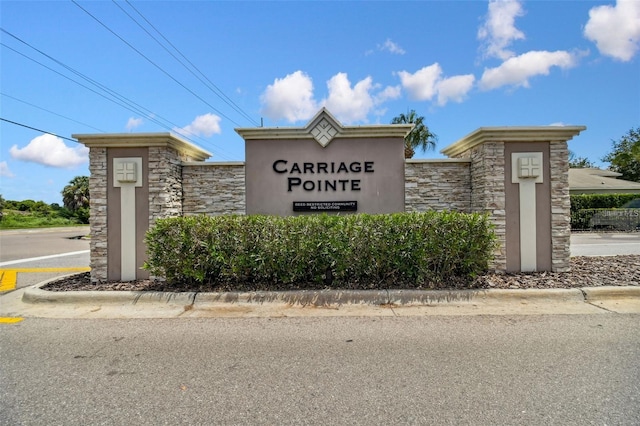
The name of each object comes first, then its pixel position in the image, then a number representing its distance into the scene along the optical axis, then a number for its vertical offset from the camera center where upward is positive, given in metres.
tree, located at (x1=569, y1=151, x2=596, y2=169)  54.84 +8.10
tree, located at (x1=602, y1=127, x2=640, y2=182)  39.62 +6.41
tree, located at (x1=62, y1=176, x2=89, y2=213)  38.19 +2.46
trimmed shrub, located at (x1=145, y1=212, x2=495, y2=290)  6.03 -0.59
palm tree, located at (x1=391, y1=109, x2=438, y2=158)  26.52 +6.08
